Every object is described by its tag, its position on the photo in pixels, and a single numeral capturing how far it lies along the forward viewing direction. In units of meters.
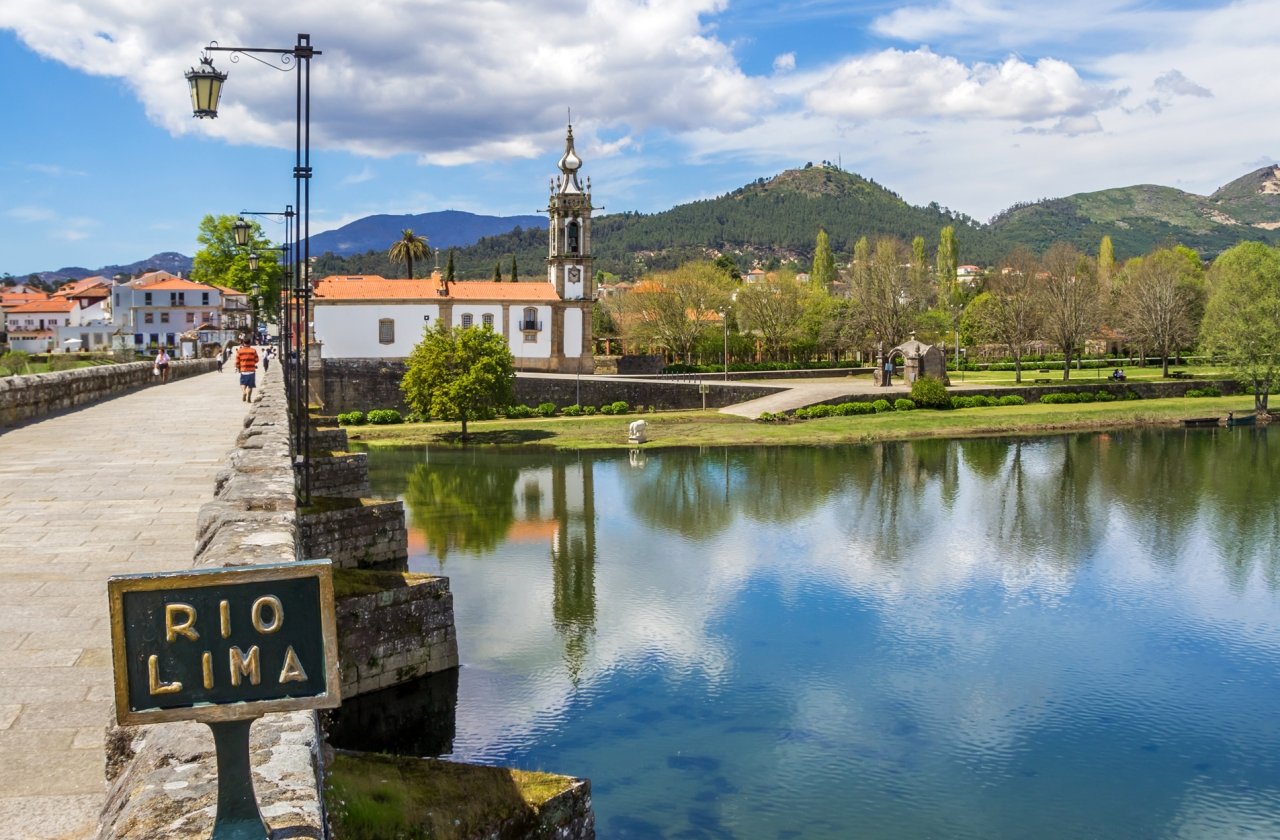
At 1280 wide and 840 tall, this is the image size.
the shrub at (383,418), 52.94
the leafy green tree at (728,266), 107.06
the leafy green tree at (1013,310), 61.31
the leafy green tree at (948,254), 106.31
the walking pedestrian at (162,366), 32.84
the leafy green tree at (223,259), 74.69
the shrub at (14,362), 24.14
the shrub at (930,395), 51.31
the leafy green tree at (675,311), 68.19
